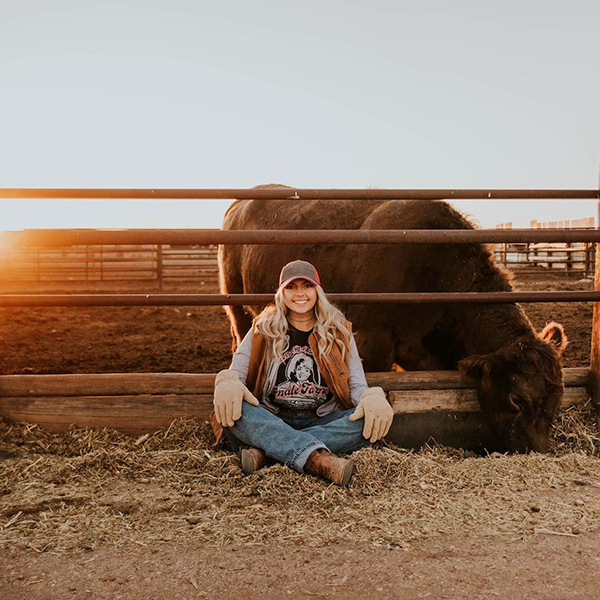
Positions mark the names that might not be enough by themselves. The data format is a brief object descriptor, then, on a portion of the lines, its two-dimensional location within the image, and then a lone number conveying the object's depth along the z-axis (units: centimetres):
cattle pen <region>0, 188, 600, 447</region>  383
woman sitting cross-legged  324
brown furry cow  377
